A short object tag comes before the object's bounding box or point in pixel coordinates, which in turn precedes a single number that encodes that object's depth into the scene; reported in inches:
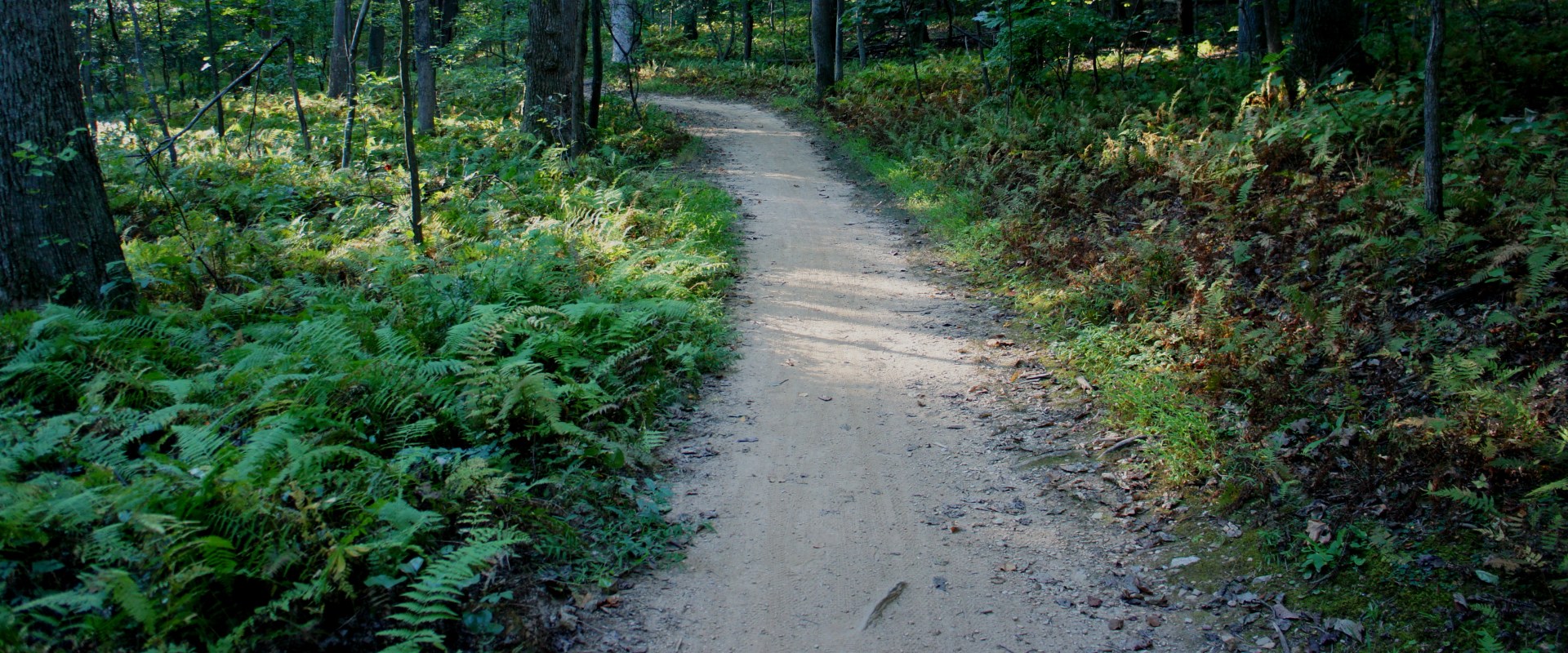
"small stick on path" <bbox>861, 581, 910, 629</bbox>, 180.1
